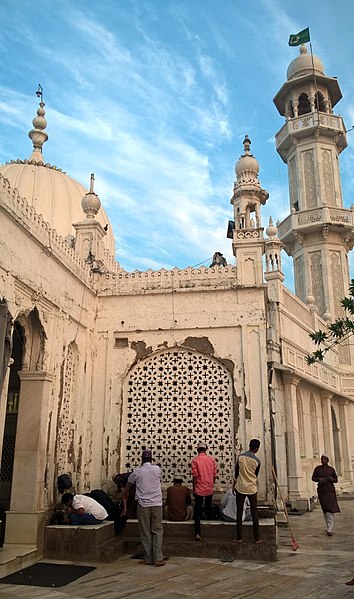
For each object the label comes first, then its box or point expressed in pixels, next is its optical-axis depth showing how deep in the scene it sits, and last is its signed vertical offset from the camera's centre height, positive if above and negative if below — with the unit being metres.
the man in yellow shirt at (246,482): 6.76 -0.30
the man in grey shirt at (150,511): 6.35 -0.61
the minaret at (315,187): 19.44 +10.32
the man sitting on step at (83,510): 6.84 -0.64
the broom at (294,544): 7.15 -1.16
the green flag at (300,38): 21.67 +17.04
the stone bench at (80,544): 6.48 -1.03
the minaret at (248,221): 9.70 +4.72
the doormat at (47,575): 5.50 -1.24
